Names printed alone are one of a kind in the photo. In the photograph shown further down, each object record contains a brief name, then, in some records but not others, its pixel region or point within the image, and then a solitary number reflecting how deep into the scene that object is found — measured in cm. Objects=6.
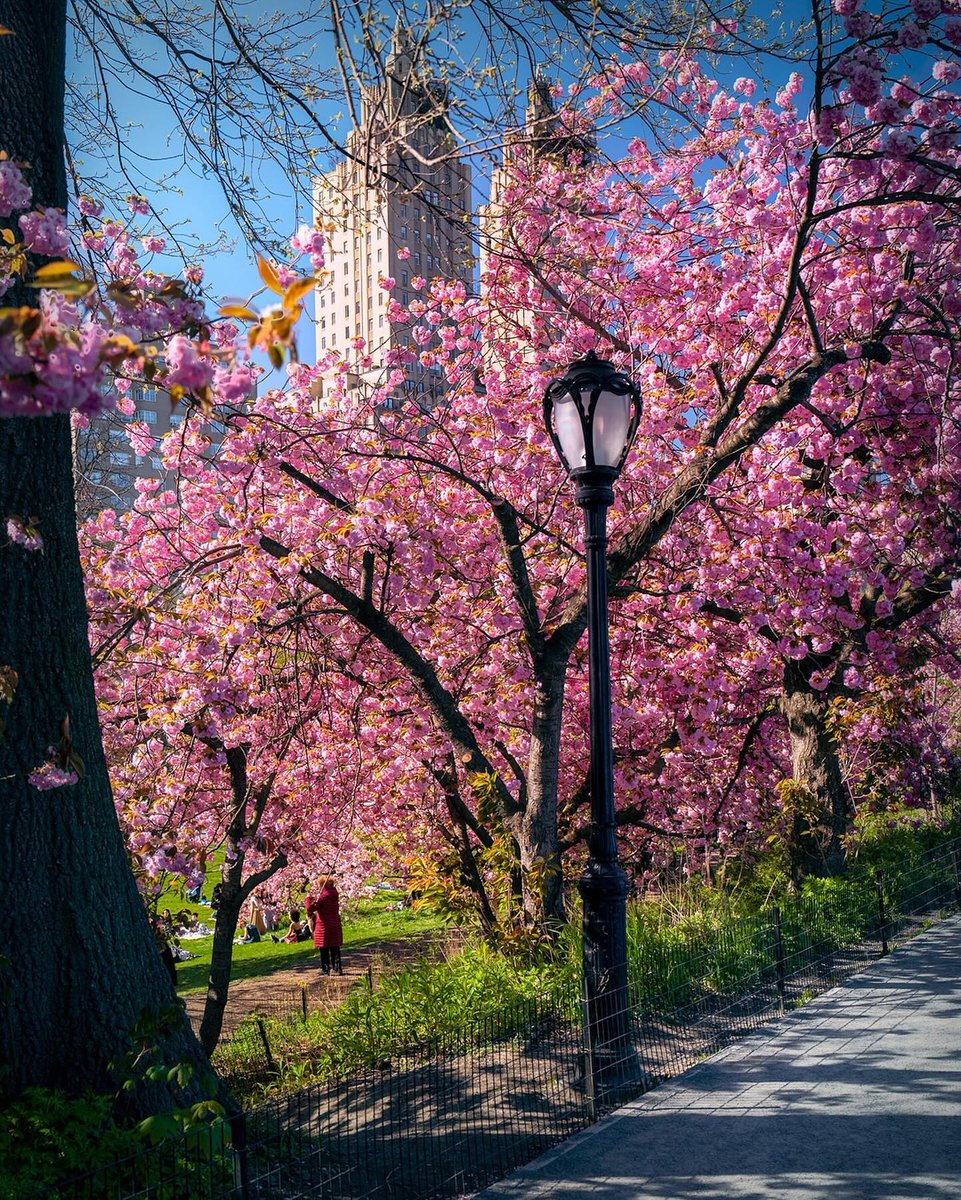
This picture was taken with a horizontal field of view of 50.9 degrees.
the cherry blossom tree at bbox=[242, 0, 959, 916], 883
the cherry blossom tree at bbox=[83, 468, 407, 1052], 951
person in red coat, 2014
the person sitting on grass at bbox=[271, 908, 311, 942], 2639
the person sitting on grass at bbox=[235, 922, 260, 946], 3104
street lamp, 630
